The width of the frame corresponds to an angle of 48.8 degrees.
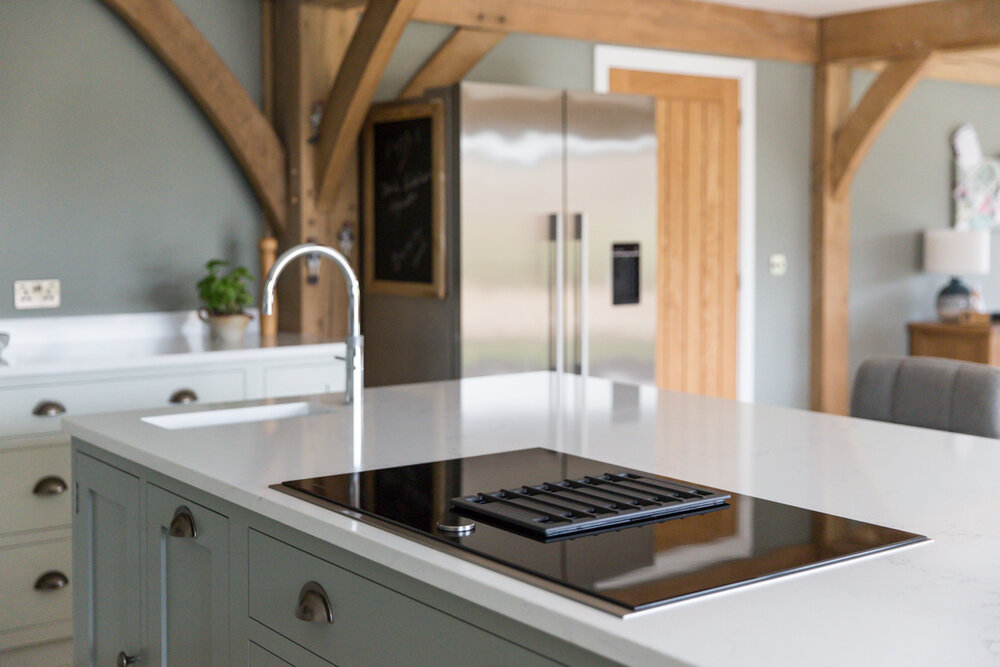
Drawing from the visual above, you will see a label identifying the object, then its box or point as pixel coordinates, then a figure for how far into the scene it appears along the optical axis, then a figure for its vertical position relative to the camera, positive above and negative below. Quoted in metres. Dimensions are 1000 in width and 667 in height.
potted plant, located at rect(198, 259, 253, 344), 3.86 -0.03
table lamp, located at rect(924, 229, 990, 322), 6.24 +0.18
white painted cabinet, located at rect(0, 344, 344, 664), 3.13 -0.52
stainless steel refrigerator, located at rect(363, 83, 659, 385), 3.90 +0.17
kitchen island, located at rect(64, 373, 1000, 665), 1.05 -0.31
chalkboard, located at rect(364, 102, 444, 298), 3.96 +0.36
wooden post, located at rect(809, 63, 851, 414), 5.82 +0.20
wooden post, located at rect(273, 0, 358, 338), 4.14 +0.62
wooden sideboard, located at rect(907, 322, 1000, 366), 5.95 -0.28
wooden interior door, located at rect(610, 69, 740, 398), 5.26 +0.31
